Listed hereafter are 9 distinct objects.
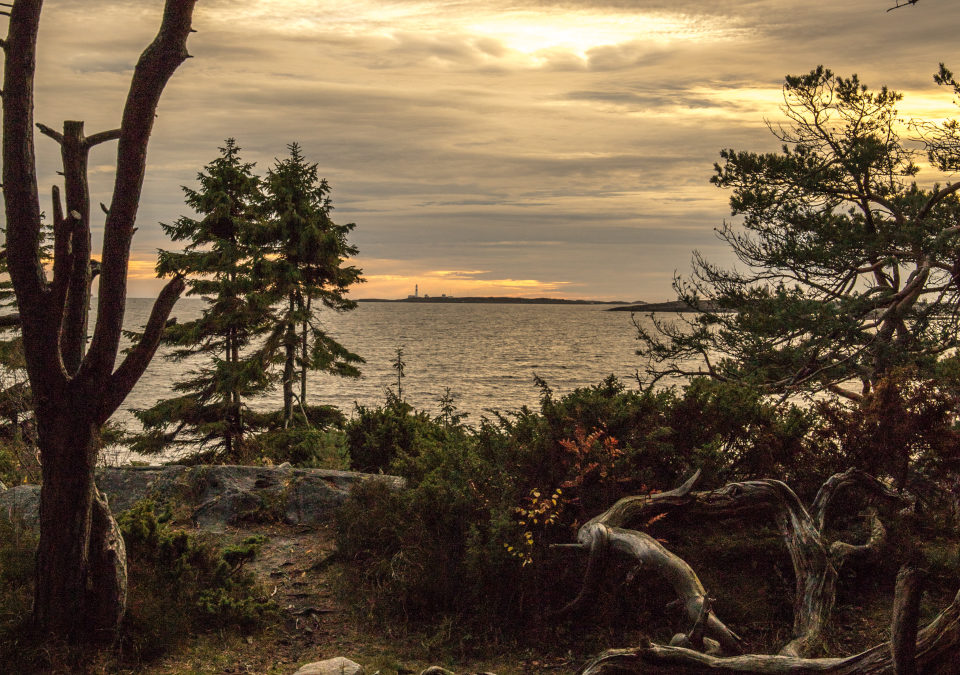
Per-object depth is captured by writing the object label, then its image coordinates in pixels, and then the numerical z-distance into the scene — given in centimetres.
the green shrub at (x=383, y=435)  1091
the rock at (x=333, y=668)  494
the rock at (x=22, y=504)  737
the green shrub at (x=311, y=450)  1067
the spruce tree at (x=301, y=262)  2000
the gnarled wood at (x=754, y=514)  474
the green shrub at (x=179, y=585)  557
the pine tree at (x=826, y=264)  1154
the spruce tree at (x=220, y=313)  2008
